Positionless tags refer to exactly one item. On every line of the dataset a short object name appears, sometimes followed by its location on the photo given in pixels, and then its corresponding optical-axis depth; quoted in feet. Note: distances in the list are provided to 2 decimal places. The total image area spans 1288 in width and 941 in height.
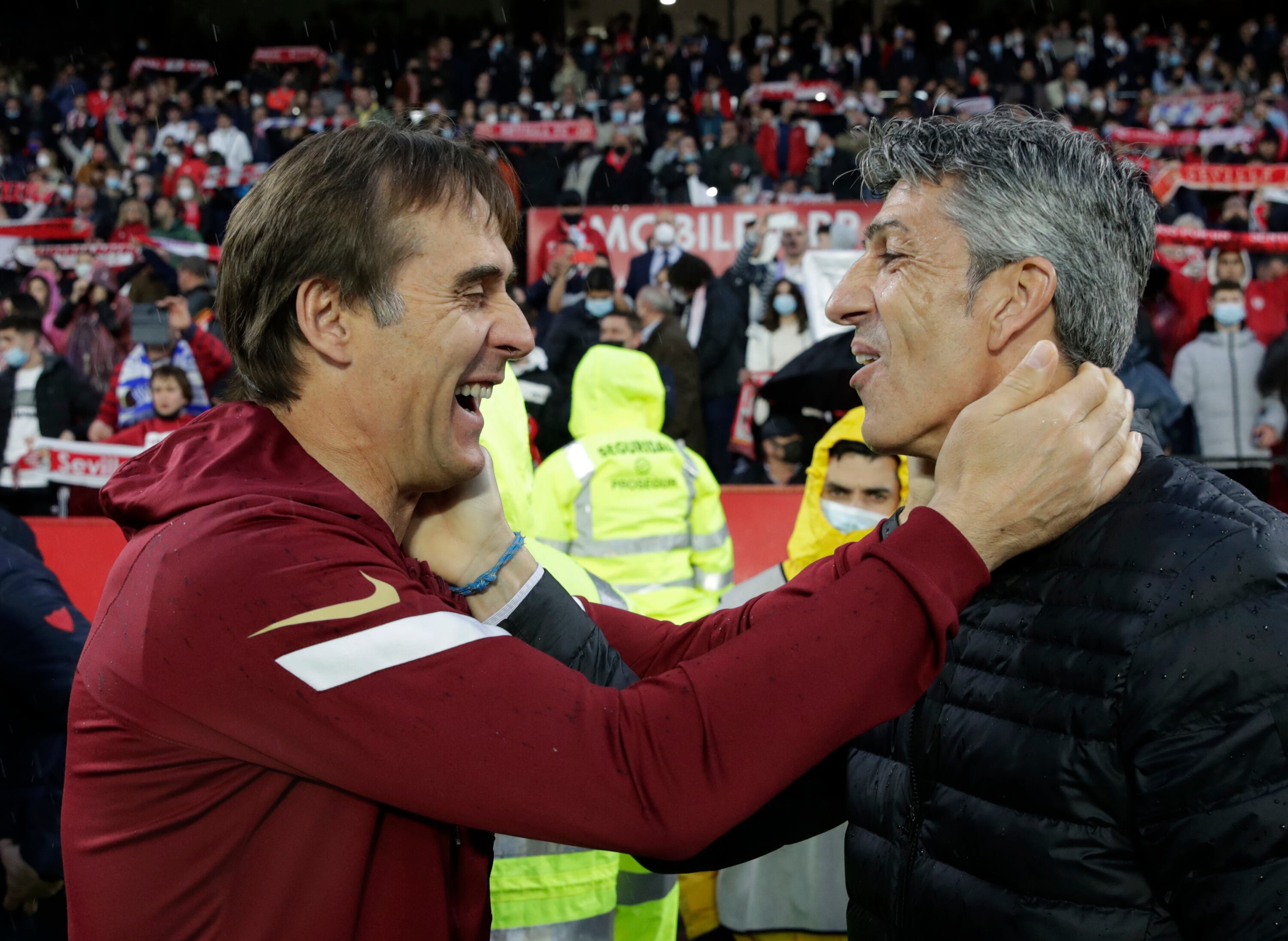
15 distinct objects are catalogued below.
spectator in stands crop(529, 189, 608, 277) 36.47
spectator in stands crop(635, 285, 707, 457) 28.68
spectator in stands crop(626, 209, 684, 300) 35.47
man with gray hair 4.68
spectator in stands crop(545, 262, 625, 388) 28.53
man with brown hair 4.40
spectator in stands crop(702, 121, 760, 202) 45.27
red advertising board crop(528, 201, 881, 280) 35.09
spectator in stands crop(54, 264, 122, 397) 33.14
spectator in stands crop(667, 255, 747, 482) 30.53
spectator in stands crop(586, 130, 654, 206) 45.29
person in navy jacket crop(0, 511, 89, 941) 9.89
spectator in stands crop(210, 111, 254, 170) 52.49
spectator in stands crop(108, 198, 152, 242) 40.88
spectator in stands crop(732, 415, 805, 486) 25.96
